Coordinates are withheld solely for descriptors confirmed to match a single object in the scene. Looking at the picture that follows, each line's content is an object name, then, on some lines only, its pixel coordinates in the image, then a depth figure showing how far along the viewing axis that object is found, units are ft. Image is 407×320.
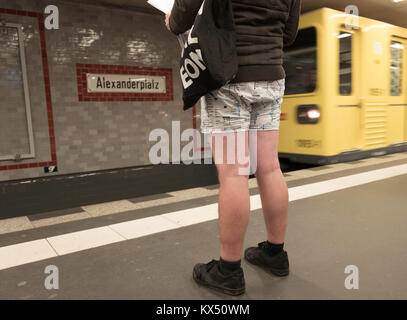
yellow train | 14.69
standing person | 4.25
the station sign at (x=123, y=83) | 19.32
